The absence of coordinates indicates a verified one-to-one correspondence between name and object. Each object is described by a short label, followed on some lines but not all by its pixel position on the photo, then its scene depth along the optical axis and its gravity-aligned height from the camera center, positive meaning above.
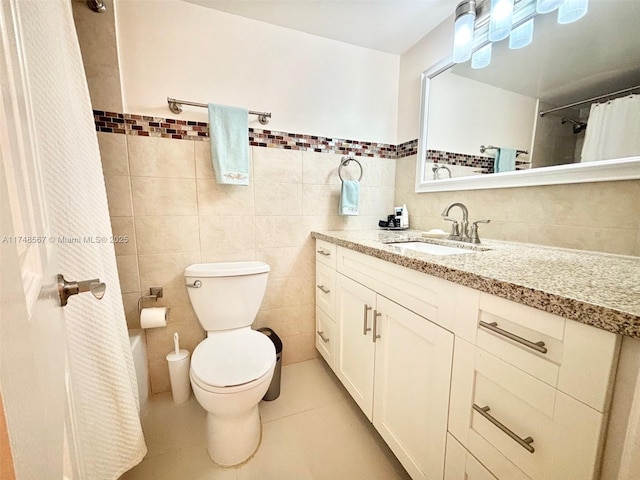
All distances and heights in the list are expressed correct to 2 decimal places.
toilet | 0.99 -0.65
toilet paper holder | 1.38 -0.47
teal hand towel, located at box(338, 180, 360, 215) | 1.63 +0.07
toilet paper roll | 1.30 -0.56
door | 0.21 -0.10
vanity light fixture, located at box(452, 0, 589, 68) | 0.99 +0.84
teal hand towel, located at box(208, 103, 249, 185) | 1.36 +0.35
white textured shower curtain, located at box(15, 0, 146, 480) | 0.62 -0.07
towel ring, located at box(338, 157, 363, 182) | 1.69 +0.31
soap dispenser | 1.72 -0.07
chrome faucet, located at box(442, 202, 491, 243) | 1.23 -0.11
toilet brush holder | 1.38 -0.91
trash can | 1.41 -0.96
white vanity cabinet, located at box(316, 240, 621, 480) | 0.47 -0.43
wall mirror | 0.88 +0.45
